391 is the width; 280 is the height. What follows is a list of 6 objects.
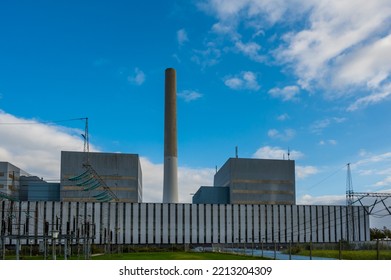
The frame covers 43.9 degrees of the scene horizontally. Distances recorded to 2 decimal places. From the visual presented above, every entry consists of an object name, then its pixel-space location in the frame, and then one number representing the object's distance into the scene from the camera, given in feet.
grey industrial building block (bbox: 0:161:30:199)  338.34
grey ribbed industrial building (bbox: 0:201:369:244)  287.89
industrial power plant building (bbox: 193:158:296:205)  337.93
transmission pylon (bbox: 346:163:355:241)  305.22
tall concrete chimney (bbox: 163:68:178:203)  304.73
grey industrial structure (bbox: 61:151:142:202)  327.67
